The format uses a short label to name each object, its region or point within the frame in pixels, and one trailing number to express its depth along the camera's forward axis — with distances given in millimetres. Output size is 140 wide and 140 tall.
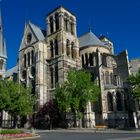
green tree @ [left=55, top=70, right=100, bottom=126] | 29827
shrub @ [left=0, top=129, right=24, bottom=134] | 18253
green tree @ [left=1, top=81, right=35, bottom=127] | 31789
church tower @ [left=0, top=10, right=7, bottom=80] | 49564
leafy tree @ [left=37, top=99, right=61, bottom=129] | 32242
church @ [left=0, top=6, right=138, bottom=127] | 33147
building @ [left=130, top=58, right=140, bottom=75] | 42452
